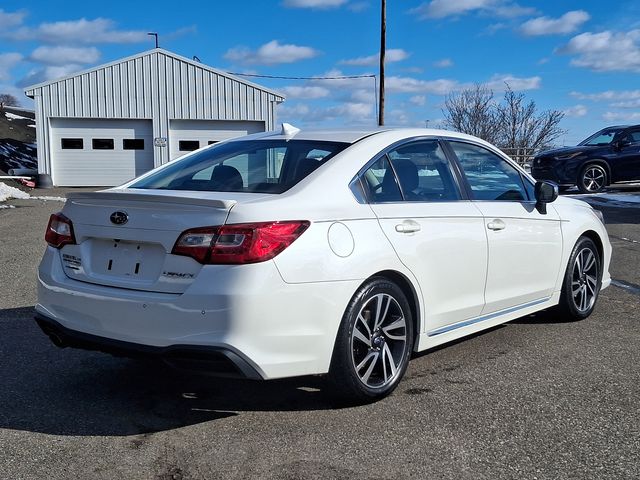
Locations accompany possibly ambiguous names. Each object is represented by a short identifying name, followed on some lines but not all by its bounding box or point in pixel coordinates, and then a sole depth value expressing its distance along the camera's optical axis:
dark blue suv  18.55
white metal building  27.06
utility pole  27.61
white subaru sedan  3.37
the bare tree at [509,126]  39.88
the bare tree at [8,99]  74.09
